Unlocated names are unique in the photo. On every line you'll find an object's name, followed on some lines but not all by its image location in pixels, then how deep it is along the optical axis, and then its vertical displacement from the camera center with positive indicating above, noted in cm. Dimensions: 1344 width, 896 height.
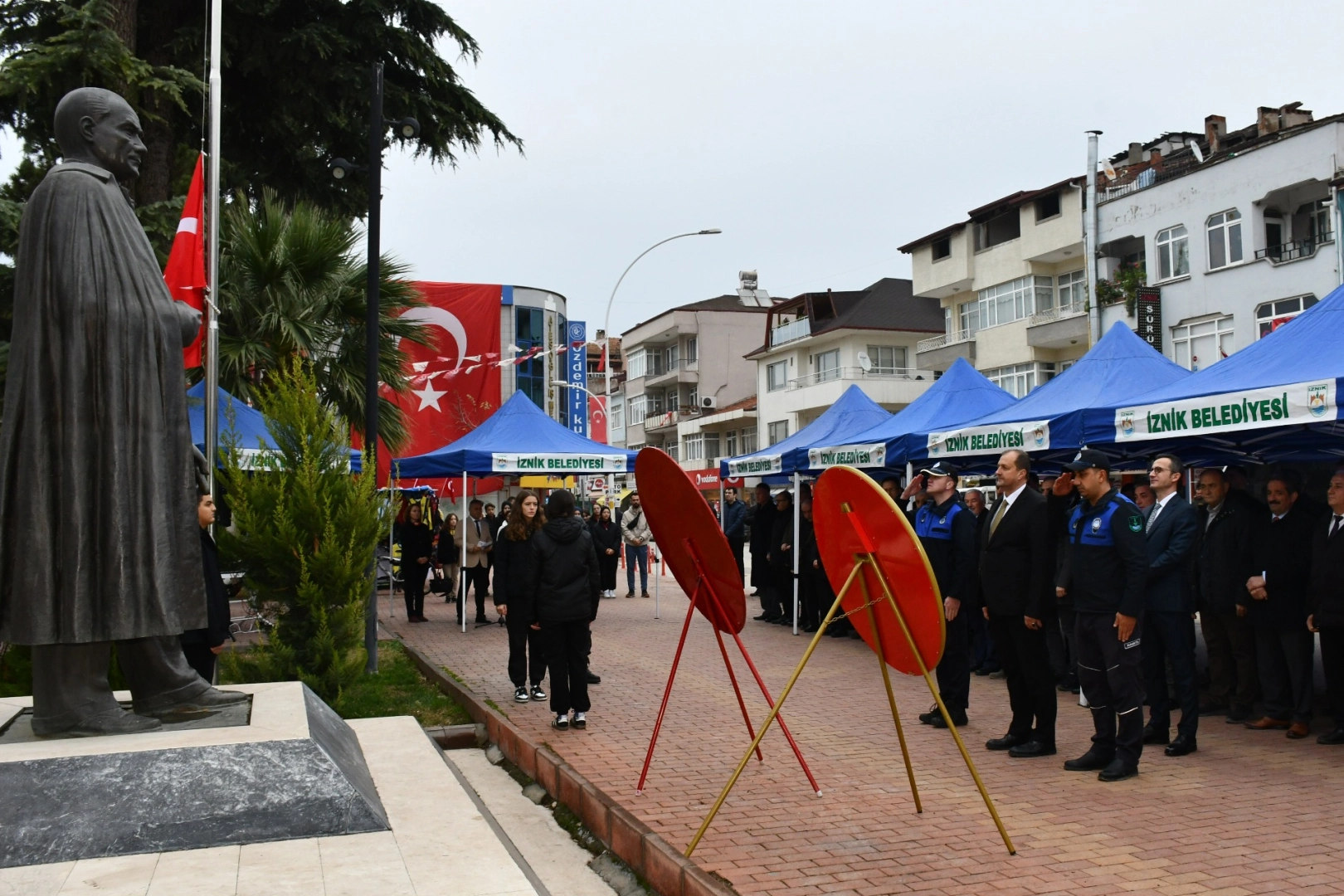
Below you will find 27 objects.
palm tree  1559 +296
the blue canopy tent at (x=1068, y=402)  1120 +107
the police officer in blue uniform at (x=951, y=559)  896 -51
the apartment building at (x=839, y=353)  5644 +799
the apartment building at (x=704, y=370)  7269 +903
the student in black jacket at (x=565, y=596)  873 -70
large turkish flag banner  3162 +409
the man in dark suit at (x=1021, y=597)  752 -65
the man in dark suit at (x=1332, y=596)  770 -68
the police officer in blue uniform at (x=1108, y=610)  698 -70
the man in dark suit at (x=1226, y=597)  889 -79
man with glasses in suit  786 -78
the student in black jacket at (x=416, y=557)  1777 -77
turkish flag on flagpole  1169 +262
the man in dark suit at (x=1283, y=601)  851 -80
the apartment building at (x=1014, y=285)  4300 +916
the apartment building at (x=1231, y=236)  3108 +824
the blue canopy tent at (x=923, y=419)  1423 +115
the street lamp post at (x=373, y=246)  1236 +302
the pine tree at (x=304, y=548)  911 -32
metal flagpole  1080 +262
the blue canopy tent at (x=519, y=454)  1706 +83
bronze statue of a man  515 +27
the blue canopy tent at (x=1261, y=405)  809 +75
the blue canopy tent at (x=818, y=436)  1661 +106
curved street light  3247 +656
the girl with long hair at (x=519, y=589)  988 -74
